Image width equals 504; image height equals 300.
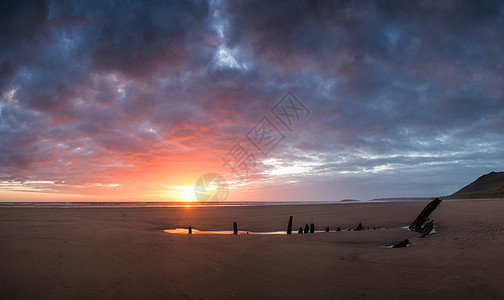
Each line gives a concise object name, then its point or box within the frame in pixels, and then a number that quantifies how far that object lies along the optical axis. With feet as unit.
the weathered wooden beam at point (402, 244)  37.90
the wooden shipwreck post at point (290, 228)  57.06
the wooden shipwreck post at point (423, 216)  56.45
